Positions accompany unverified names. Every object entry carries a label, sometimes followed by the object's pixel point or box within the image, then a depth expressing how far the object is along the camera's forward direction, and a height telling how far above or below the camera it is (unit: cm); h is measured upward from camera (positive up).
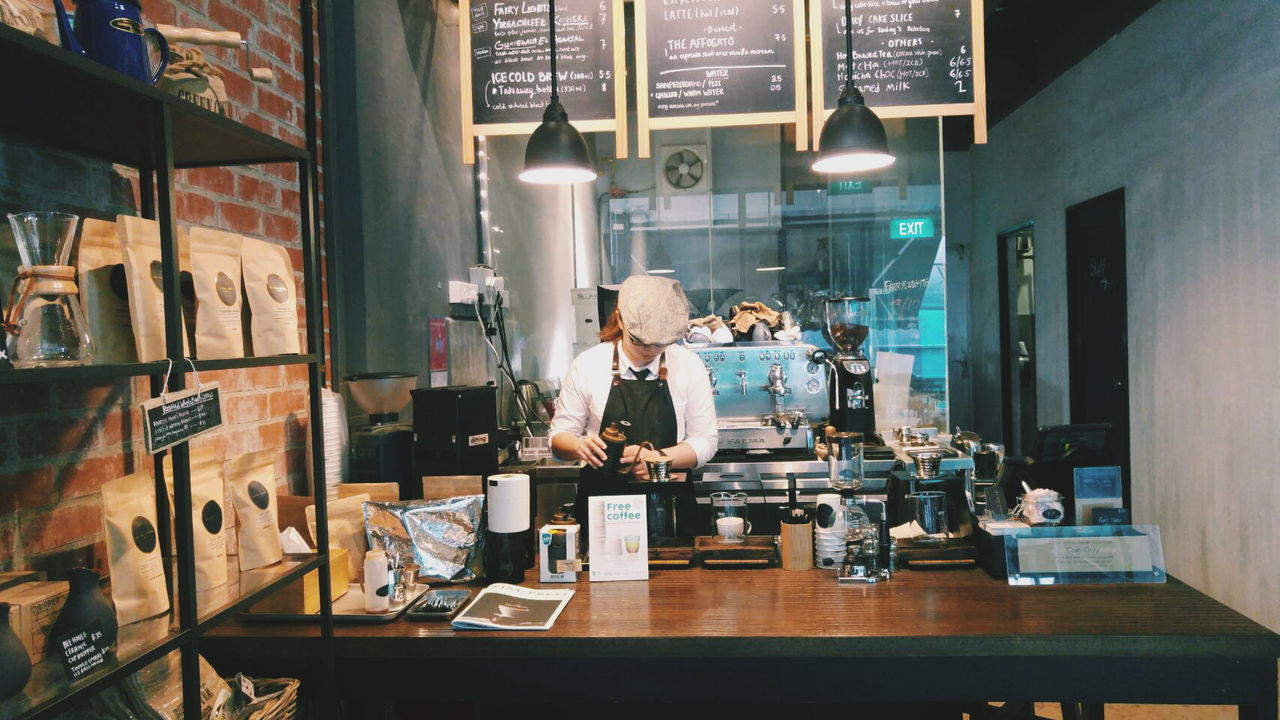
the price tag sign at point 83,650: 113 -41
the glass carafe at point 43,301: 120 +9
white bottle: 194 -55
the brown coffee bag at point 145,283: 135 +13
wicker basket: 166 -72
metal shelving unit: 115 +34
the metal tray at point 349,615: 192 -61
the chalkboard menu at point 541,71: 338 +115
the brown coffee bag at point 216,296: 153 +12
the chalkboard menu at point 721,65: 335 +114
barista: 292 -19
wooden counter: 171 -67
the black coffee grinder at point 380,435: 273 -27
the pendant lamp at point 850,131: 271 +69
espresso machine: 368 -39
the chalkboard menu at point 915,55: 332 +114
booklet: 183 -61
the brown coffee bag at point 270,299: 168 +12
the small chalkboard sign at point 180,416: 125 -9
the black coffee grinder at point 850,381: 390 -20
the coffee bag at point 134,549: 136 -32
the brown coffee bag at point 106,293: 134 +12
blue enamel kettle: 131 +53
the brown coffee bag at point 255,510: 172 -32
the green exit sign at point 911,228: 508 +67
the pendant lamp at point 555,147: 281 +69
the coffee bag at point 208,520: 158 -32
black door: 504 +11
